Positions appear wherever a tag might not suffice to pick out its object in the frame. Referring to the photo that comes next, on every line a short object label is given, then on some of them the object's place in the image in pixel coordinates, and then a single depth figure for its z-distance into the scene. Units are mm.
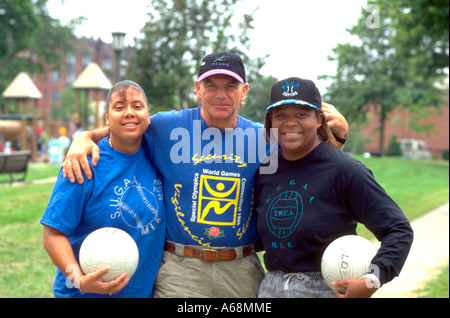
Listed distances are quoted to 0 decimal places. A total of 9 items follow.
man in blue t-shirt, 3670
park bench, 15531
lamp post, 14203
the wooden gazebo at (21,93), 32188
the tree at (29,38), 46094
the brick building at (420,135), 61572
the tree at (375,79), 43344
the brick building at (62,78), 88188
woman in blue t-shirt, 3383
